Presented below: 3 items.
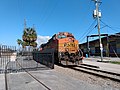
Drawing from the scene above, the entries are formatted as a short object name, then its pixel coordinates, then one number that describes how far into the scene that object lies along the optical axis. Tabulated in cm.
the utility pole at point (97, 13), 1319
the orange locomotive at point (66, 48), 875
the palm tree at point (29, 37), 2489
